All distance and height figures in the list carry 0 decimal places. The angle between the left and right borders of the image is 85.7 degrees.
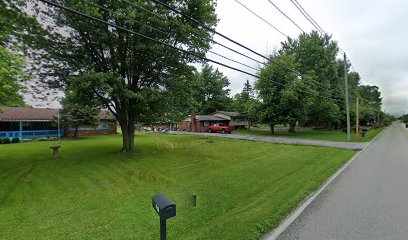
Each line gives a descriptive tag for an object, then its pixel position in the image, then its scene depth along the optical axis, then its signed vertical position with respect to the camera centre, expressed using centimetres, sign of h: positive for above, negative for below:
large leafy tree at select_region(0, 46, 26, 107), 638 +157
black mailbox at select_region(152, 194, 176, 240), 281 -114
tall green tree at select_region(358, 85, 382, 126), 4998 +902
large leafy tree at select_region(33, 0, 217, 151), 1190 +413
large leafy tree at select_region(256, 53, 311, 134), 2948 +320
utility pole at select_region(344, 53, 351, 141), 2317 -27
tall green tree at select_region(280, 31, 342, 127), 3641 +1004
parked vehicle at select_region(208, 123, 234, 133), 3648 -110
